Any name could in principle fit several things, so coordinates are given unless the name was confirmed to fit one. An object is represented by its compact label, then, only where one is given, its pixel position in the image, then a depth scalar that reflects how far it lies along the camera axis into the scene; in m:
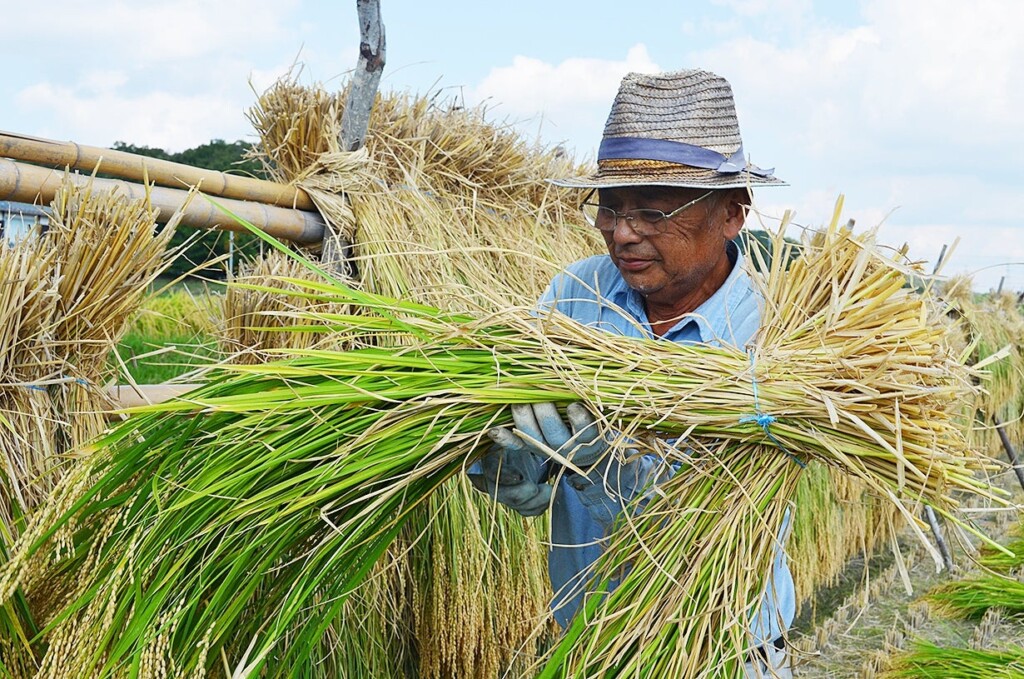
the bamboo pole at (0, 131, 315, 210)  2.37
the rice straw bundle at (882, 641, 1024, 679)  3.52
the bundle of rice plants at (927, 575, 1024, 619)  4.87
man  1.93
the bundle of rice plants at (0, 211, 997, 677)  1.47
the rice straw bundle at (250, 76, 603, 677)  3.29
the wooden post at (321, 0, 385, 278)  3.31
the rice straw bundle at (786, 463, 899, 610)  5.36
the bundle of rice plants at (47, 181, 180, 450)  2.18
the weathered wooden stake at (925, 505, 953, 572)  5.48
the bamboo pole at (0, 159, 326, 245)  2.27
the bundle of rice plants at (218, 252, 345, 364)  3.09
